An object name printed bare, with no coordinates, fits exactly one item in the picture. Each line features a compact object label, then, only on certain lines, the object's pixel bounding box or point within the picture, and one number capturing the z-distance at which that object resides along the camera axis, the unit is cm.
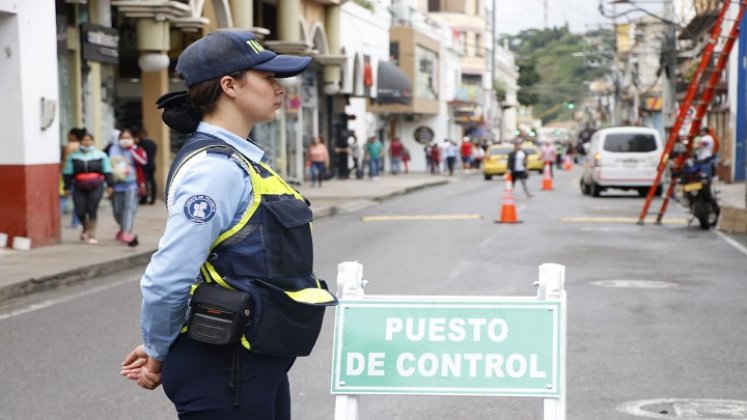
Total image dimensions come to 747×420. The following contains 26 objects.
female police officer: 330
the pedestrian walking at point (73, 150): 1716
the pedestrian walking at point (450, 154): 5988
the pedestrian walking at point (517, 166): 3322
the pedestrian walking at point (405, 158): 6203
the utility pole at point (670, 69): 4031
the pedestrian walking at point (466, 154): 6569
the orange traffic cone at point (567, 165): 7300
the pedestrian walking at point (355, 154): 4862
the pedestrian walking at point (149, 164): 2656
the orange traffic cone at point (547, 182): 3966
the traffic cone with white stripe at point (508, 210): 2247
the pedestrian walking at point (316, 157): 3894
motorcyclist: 2655
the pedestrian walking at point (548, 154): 4979
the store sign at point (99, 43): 2312
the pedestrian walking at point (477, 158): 7425
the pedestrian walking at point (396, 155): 5812
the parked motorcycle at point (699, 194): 2056
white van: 3266
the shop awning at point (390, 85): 5350
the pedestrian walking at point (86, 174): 1683
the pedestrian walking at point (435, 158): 6141
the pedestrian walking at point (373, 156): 4875
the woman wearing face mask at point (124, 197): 1681
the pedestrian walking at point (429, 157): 6178
